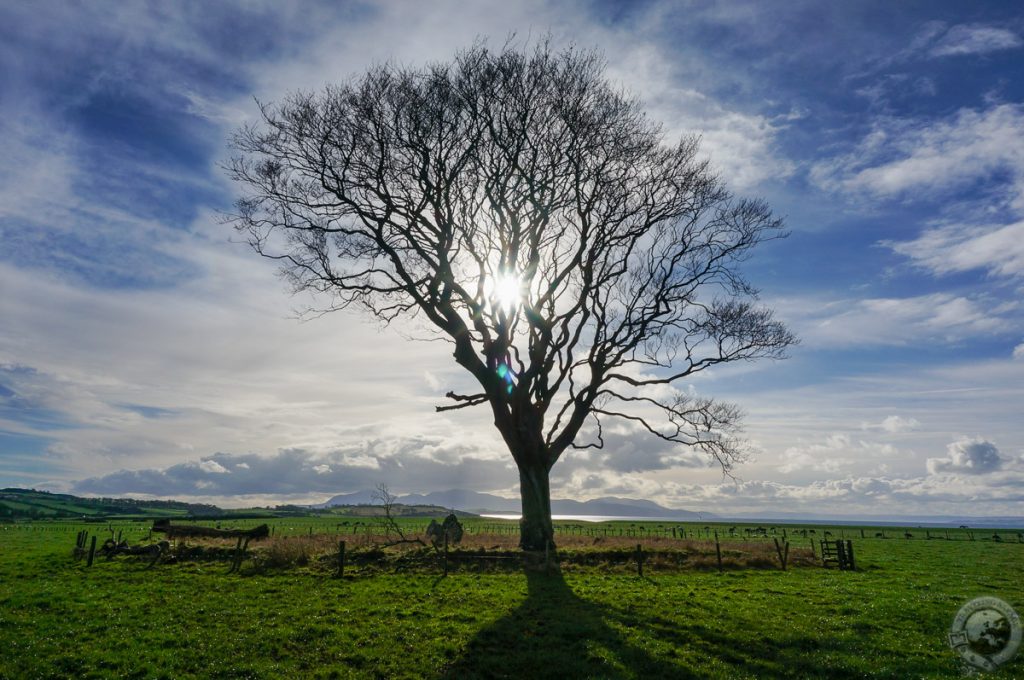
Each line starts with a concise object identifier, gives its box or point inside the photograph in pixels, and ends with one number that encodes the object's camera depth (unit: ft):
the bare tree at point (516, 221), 78.74
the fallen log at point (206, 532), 124.06
